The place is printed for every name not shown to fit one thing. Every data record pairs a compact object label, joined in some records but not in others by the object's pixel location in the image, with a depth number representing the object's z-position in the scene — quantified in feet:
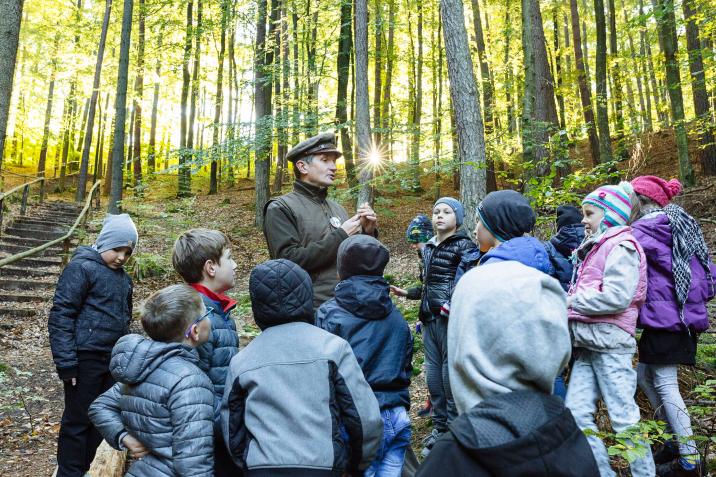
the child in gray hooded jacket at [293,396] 6.81
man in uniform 10.50
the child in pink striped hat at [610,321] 10.01
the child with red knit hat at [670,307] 11.06
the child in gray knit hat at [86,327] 12.05
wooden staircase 30.66
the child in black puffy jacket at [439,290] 13.35
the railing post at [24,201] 46.14
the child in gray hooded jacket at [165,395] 7.54
